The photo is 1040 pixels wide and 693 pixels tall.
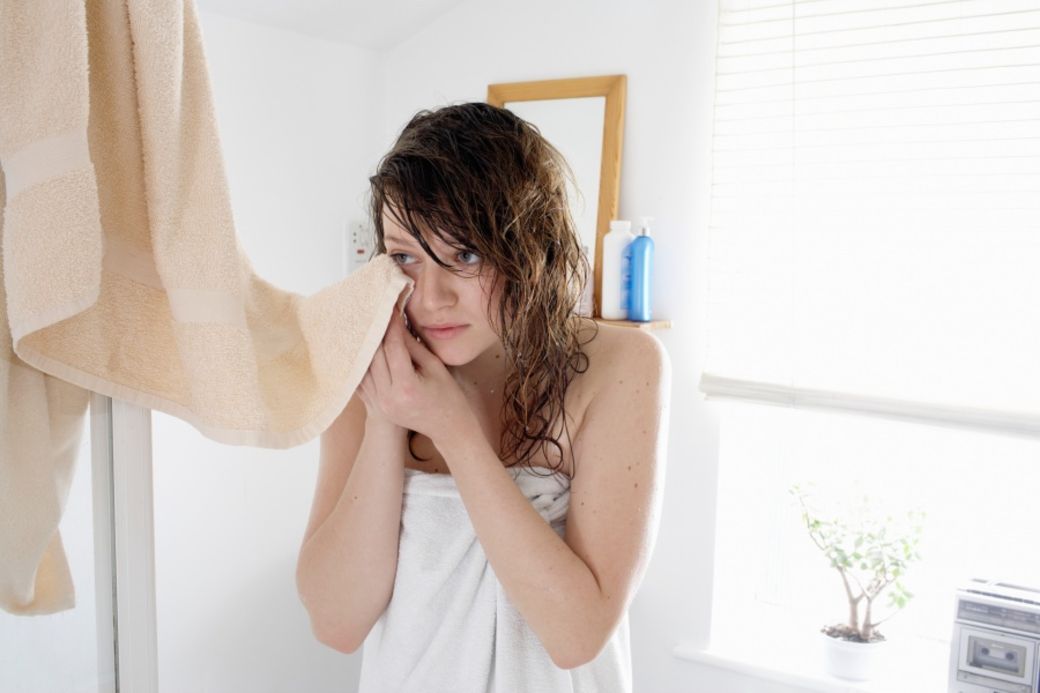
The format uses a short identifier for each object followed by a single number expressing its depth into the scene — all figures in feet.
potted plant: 6.48
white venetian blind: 5.83
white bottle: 6.97
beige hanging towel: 1.91
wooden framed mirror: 7.18
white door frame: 2.23
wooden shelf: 6.76
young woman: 3.30
